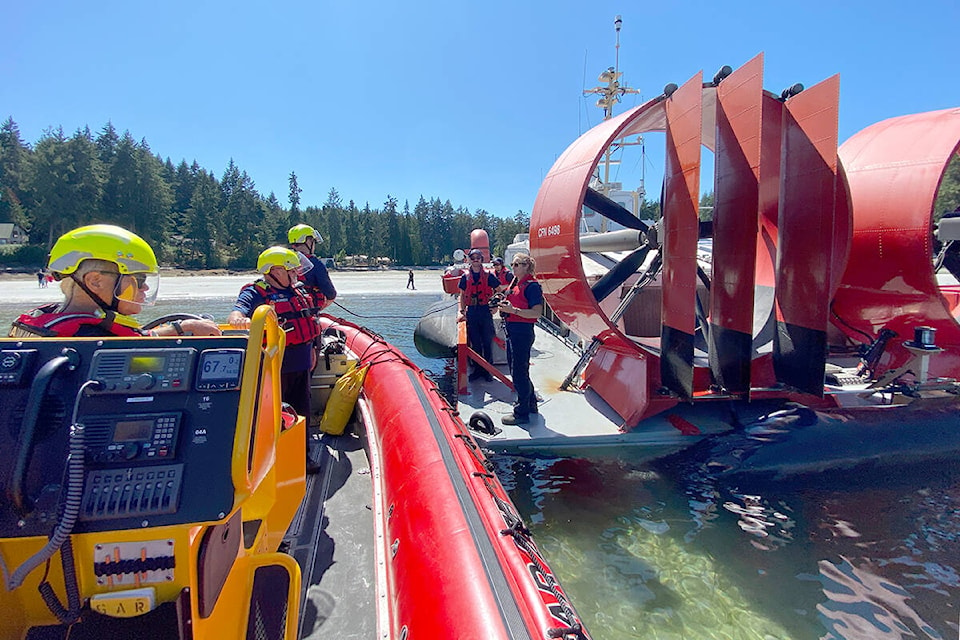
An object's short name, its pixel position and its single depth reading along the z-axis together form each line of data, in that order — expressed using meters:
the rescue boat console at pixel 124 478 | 1.08
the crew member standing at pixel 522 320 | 3.96
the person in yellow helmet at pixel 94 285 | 1.42
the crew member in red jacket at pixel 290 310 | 3.04
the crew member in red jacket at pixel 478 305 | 5.12
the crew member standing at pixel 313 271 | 3.74
